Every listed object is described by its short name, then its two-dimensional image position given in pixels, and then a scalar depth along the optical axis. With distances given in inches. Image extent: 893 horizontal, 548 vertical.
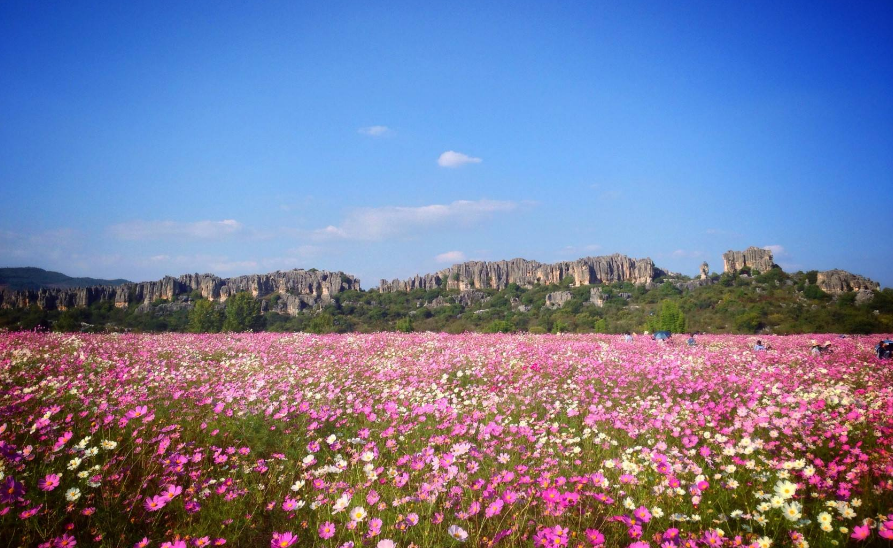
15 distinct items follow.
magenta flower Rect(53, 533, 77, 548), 93.7
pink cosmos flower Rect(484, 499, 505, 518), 109.7
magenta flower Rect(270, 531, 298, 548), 91.0
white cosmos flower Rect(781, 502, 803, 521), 96.1
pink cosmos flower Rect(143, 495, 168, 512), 105.7
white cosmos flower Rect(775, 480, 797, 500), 108.2
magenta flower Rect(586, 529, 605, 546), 92.2
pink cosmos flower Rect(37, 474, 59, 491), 106.7
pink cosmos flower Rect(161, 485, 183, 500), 115.1
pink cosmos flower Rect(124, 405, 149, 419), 146.9
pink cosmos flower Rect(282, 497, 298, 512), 101.7
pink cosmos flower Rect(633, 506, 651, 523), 101.6
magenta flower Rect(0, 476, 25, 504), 91.2
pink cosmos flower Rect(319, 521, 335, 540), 95.4
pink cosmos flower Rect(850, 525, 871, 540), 90.0
